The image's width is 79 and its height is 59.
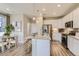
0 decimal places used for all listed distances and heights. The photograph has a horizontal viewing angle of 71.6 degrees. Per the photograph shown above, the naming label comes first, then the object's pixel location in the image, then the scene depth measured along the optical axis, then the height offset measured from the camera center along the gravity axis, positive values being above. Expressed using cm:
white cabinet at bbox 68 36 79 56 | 187 -59
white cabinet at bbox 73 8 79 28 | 218 +45
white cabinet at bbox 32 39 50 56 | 164 -57
